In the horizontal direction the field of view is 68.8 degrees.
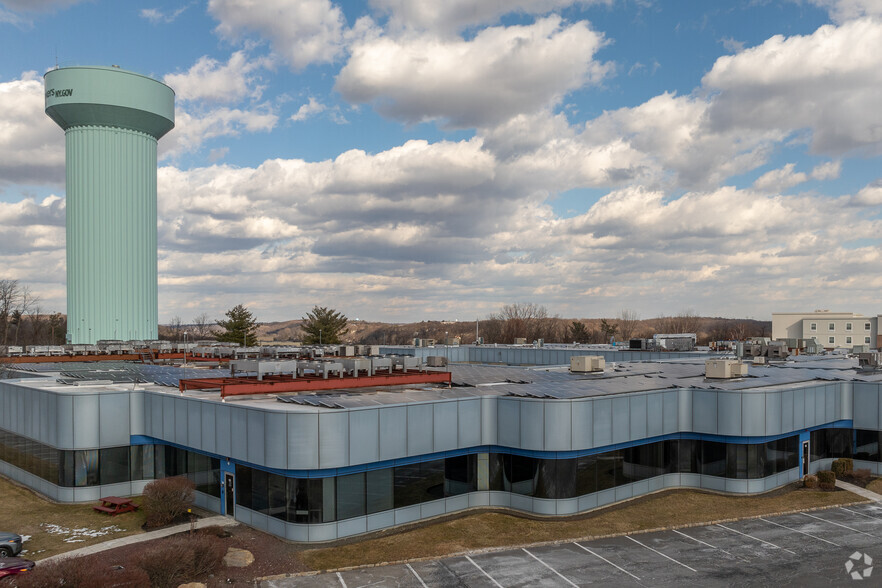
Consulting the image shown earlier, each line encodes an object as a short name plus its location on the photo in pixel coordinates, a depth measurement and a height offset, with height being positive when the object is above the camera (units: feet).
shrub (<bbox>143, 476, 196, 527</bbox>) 103.30 -31.80
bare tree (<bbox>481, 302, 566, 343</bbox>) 563.48 -25.35
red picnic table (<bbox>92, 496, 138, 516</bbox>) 110.52 -35.48
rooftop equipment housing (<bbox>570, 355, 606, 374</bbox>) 157.99 -15.37
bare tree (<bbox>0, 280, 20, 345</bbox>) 417.08 +3.11
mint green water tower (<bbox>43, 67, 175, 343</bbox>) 250.37 +46.49
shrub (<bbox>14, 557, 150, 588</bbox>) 64.23 -27.97
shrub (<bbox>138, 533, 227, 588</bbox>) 75.87 -31.40
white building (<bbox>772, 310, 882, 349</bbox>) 462.60 -19.44
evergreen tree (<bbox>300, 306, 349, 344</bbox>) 390.83 -14.26
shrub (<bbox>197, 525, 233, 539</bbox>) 96.94 -34.75
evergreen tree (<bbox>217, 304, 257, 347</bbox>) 360.28 -12.81
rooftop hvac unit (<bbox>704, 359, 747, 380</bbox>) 147.84 -15.62
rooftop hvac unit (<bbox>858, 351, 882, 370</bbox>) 171.32 -15.76
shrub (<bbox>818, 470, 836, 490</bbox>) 127.85 -35.59
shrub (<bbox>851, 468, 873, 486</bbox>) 133.80 -36.52
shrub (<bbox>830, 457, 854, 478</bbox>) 136.46 -35.05
